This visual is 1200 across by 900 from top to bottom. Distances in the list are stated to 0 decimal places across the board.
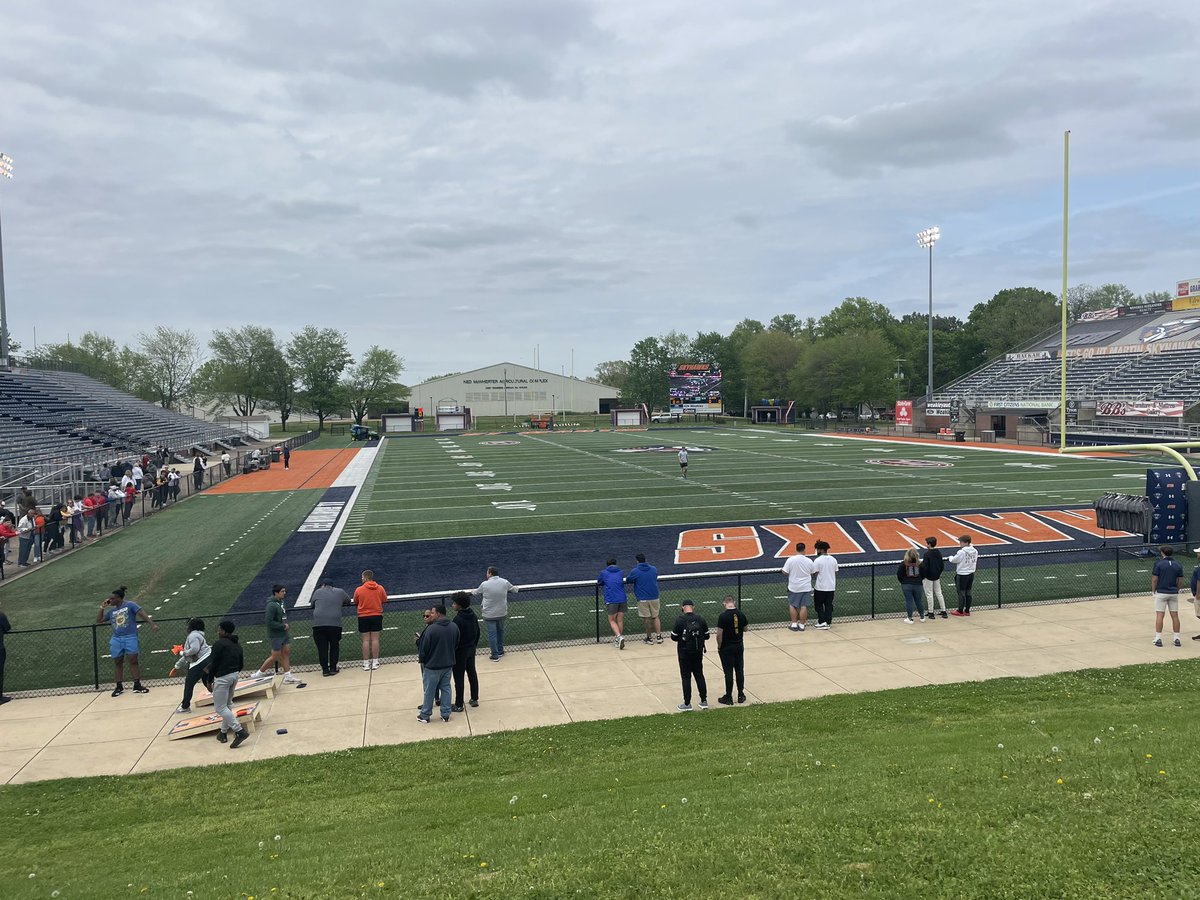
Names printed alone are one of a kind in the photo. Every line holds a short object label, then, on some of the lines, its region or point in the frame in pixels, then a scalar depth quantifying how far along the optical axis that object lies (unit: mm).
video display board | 101875
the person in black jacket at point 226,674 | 9797
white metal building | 124250
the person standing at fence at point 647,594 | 13422
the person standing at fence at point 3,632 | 11164
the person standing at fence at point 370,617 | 12445
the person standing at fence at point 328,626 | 12148
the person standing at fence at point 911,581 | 14625
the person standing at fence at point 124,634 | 11484
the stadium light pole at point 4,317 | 50641
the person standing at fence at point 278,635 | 11820
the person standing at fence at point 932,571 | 14719
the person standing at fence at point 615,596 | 13445
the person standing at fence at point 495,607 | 12758
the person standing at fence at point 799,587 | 14242
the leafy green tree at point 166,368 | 91938
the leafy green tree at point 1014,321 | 103250
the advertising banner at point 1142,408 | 52094
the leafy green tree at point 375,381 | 116500
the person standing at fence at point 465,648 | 10703
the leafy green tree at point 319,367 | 105500
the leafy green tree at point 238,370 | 99125
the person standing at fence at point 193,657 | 10734
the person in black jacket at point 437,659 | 10219
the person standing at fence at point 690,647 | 10211
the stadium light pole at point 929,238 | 75250
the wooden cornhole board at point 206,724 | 9914
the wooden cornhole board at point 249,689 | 10930
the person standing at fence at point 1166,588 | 12594
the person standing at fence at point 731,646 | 10383
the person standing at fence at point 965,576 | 14930
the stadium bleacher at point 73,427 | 32344
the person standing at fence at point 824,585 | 14258
